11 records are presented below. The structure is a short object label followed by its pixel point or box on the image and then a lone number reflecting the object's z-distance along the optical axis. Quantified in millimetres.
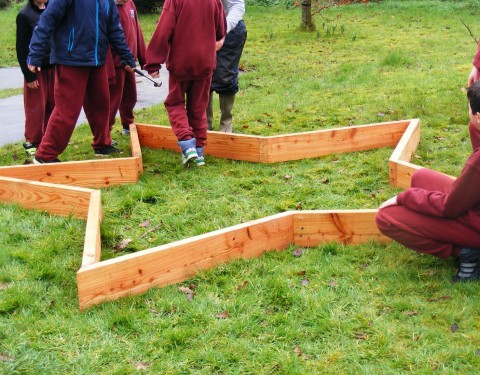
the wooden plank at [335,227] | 4129
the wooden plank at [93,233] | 3654
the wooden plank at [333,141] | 6039
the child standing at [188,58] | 5668
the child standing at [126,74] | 6527
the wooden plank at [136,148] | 5637
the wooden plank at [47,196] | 4781
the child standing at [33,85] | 6207
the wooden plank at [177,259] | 3486
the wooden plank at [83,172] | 5375
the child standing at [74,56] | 5469
